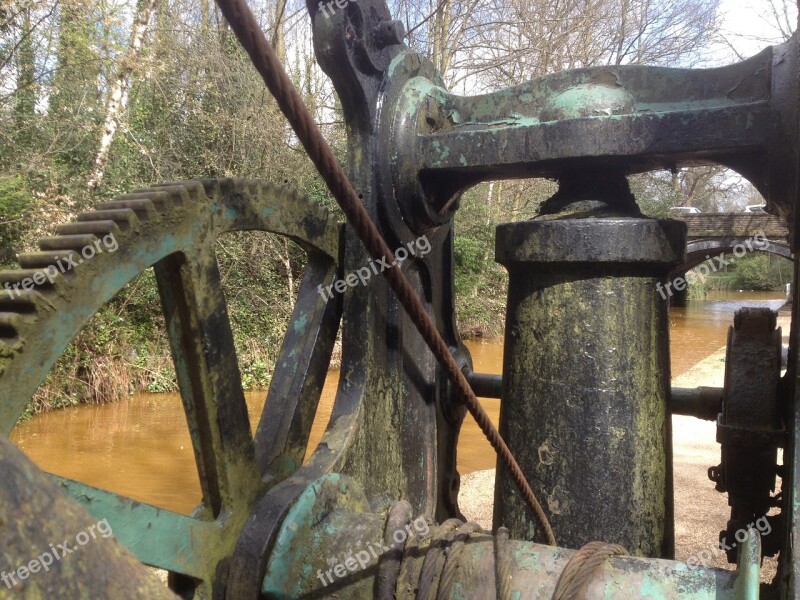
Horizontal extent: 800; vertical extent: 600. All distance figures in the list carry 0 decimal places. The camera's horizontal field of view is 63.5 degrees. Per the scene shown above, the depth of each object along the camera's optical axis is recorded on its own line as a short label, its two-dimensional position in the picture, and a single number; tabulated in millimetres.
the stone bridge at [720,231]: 24797
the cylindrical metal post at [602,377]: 1653
